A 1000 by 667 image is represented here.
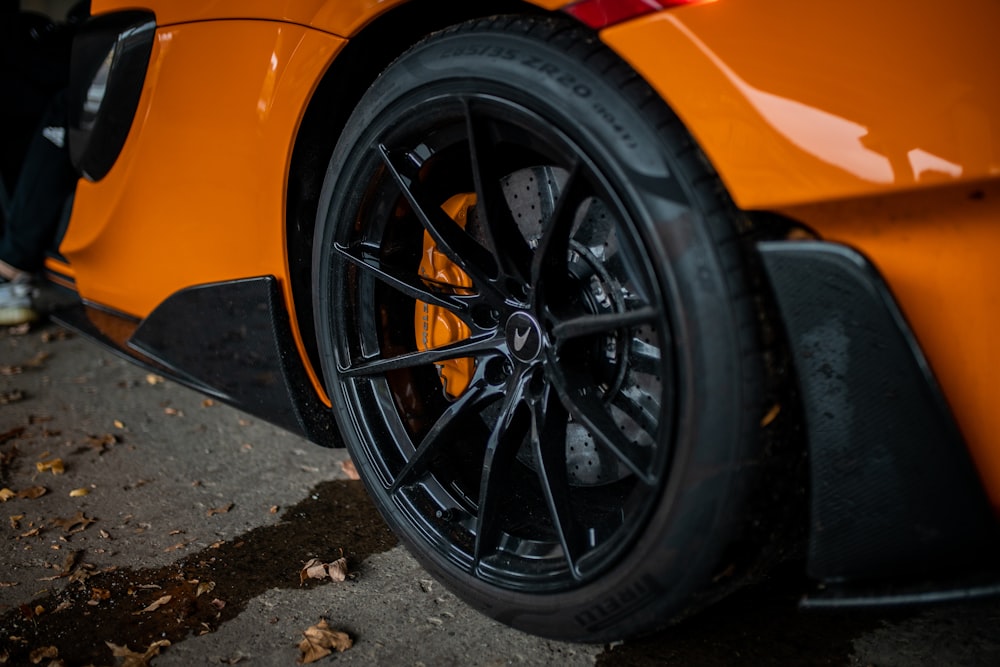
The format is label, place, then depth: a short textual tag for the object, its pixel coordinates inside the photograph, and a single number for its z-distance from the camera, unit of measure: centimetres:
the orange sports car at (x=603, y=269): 97
